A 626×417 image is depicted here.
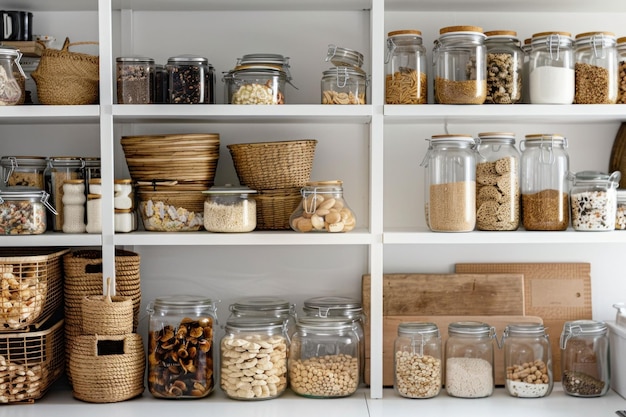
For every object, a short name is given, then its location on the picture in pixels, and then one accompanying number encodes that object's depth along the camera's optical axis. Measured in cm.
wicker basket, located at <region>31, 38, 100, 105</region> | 211
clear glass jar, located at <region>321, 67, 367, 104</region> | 211
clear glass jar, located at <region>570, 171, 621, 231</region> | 209
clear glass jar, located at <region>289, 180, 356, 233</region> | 209
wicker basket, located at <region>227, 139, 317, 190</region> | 218
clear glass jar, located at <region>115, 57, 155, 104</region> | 210
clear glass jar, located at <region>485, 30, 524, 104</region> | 210
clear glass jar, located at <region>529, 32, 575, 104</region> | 207
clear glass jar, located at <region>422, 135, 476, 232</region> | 208
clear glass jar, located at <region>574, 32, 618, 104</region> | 209
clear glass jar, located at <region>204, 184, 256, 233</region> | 211
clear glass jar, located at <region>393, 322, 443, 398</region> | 212
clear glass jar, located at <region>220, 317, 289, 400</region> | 206
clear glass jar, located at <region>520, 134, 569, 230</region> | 210
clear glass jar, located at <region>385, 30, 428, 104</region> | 210
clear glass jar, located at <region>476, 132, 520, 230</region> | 210
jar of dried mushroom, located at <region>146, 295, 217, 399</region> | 207
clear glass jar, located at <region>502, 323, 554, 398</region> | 213
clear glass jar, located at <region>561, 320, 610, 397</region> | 215
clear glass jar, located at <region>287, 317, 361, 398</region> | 211
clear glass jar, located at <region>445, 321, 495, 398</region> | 213
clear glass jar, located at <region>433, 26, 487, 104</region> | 206
